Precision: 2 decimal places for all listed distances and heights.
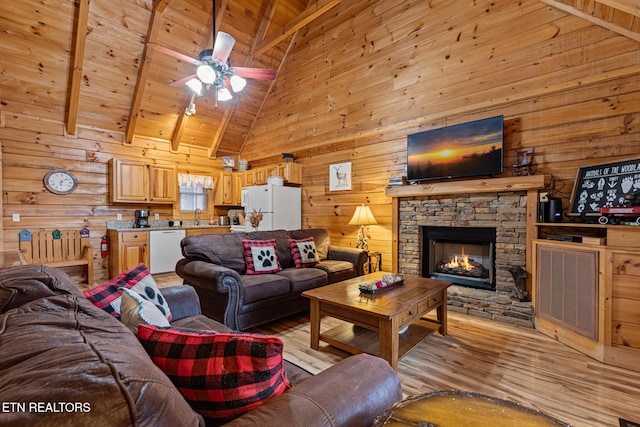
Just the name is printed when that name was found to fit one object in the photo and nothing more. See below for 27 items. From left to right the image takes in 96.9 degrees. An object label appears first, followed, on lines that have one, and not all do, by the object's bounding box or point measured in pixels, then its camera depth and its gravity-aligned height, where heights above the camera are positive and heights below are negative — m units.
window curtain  6.22 +0.70
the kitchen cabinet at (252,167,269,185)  6.08 +0.78
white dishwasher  5.31 -0.73
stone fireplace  3.22 -0.40
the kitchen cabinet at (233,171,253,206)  6.69 +0.62
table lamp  4.33 -0.12
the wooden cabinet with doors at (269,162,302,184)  5.65 +0.81
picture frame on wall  5.04 +0.63
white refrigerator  5.47 +0.12
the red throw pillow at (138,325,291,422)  0.79 -0.45
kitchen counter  5.41 -0.31
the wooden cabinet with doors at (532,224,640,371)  2.20 -0.71
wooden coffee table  2.08 -0.83
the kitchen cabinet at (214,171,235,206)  6.77 +0.51
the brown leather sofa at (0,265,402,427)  0.46 -0.32
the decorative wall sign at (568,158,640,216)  2.49 +0.24
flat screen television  3.39 +0.78
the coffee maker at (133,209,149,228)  5.56 -0.15
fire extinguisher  5.30 -0.68
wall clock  4.84 +0.52
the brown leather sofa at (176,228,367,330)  2.66 -0.73
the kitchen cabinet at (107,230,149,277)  5.01 -0.69
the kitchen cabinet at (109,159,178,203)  5.29 +0.57
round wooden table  0.76 -0.57
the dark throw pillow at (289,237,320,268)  3.72 -0.55
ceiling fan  3.17 +1.73
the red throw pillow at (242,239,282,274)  3.27 -0.54
